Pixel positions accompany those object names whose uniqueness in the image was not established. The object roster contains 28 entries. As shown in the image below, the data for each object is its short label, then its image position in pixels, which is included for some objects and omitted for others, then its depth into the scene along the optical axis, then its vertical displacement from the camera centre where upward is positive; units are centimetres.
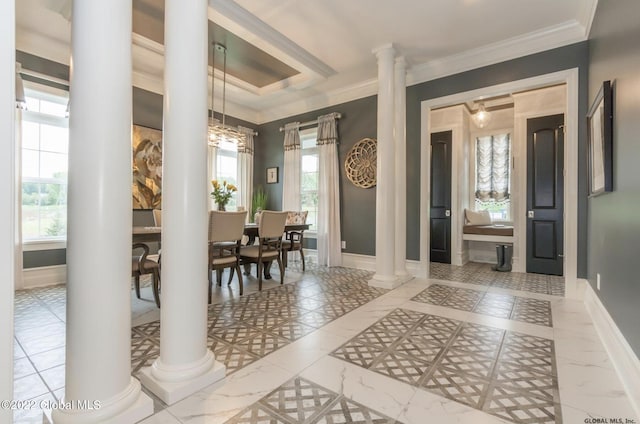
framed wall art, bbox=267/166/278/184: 618 +77
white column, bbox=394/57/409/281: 414 +61
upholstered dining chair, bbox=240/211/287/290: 361 -45
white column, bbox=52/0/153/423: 123 -1
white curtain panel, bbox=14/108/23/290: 344 +10
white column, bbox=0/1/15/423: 78 +6
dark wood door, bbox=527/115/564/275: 450 +28
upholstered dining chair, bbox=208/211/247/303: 305 -28
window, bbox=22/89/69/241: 366 +58
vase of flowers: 394 +20
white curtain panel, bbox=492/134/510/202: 600 +92
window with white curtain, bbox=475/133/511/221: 601 +76
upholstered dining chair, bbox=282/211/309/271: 440 -45
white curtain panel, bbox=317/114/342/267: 520 +22
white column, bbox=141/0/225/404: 158 +3
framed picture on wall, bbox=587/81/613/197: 220 +57
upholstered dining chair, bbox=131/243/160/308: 278 -55
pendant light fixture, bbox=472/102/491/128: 455 +147
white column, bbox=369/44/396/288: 387 +59
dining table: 270 -23
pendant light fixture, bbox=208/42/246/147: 393 +113
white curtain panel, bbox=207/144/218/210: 539 +85
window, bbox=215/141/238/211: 575 +91
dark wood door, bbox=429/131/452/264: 564 +26
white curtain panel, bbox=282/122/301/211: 576 +90
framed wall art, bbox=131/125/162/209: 439 +66
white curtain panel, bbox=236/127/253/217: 598 +79
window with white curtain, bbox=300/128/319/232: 583 +69
